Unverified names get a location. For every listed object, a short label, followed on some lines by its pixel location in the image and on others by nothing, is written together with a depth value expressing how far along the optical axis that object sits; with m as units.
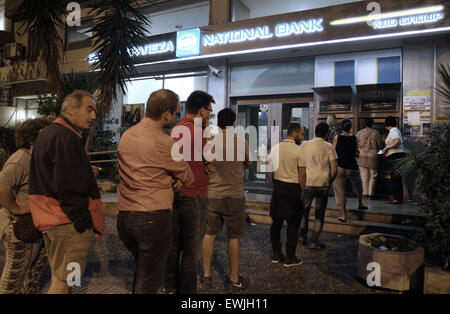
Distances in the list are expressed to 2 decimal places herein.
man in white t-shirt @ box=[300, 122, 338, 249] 4.78
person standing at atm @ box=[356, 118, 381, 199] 6.88
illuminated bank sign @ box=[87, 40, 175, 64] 9.55
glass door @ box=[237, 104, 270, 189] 9.37
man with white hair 2.01
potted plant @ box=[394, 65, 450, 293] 3.23
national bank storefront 7.04
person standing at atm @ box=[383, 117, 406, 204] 6.55
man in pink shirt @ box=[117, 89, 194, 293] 2.21
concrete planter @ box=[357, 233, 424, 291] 3.37
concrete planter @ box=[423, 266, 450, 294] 3.16
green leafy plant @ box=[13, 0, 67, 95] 4.49
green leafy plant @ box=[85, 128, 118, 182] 9.59
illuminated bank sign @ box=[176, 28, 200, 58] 9.16
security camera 9.63
